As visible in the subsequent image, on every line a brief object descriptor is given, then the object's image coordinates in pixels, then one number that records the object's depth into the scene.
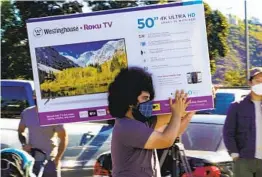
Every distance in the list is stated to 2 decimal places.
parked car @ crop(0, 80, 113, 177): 8.51
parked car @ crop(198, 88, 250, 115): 9.85
